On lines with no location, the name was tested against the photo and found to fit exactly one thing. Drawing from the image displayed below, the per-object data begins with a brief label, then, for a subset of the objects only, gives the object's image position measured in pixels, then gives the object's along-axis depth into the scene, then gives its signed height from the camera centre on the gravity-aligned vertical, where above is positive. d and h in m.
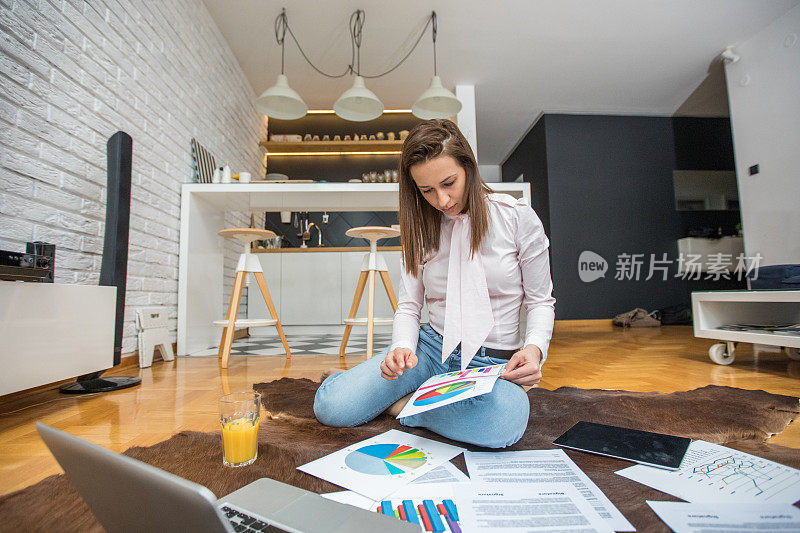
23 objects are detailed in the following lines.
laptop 0.33 -0.19
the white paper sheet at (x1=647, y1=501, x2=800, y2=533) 0.56 -0.31
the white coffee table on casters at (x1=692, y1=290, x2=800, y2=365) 2.03 -0.14
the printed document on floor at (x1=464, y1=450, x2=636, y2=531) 0.66 -0.32
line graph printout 0.65 -0.32
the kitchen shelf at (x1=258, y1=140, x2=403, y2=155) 4.73 +1.72
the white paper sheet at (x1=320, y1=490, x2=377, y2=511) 0.66 -0.32
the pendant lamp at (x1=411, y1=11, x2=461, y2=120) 3.33 +1.58
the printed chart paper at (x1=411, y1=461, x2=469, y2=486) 0.74 -0.32
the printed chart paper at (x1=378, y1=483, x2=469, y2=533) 0.59 -0.32
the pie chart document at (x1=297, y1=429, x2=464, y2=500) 0.72 -0.32
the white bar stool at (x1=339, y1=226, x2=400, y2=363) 2.43 +0.14
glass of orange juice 0.84 -0.26
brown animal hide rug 0.68 -0.34
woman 0.98 +0.03
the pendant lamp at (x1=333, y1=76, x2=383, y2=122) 3.21 +1.52
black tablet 0.82 -0.32
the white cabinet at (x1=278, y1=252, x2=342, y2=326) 3.98 +0.09
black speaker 1.67 +0.26
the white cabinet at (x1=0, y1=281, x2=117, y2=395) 1.21 -0.10
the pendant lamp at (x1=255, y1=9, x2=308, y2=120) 3.05 +1.49
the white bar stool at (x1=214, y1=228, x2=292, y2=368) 2.29 +0.07
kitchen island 2.70 +0.62
